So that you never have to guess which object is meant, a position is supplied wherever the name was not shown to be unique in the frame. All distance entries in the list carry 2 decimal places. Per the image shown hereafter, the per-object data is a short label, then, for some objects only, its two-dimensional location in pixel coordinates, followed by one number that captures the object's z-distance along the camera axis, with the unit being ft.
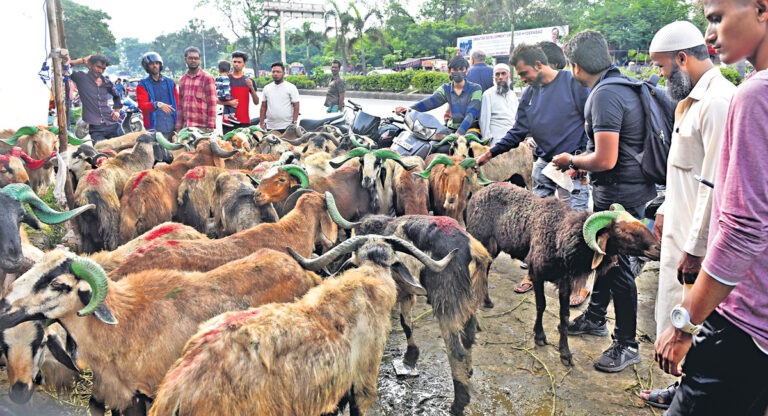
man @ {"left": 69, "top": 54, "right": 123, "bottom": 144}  31.01
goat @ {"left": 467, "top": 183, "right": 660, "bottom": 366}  13.11
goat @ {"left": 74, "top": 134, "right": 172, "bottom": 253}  19.58
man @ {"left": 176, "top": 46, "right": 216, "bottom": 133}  29.01
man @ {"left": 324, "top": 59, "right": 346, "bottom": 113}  44.60
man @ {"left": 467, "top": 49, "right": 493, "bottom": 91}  29.68
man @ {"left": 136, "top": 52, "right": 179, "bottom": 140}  28.89
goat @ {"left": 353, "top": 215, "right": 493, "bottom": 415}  12.71
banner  115.65
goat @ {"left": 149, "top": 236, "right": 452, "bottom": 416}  8.36
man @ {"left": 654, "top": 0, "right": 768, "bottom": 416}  5.52
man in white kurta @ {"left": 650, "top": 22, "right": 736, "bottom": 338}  8.79
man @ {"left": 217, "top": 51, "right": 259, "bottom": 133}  32.35
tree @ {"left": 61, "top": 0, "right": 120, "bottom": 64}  163.12
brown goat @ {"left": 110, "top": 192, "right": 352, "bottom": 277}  13.12
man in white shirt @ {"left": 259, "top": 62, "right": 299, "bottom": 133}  32.04
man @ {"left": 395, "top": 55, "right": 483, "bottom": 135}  25.58
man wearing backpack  12.91
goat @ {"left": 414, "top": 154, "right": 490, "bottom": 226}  21.31
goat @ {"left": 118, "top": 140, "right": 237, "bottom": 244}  19.35
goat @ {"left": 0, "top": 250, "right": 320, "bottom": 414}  9.55
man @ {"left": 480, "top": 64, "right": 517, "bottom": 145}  24.82
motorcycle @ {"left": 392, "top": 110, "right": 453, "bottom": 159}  27.20
